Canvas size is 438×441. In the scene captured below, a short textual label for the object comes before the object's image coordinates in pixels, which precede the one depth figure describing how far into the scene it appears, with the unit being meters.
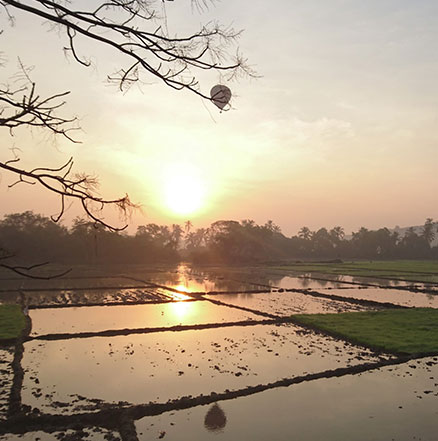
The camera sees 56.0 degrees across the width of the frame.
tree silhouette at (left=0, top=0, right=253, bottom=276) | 2.13
